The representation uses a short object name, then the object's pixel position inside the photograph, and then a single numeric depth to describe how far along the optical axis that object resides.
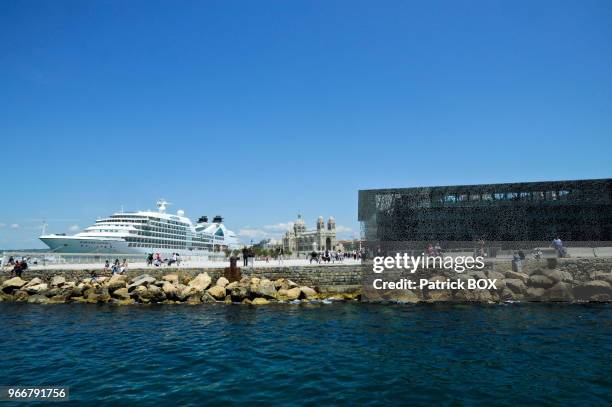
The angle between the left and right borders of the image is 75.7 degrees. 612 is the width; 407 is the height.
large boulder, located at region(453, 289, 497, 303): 24.41
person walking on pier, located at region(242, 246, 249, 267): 33.38
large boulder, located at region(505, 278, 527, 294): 24.83
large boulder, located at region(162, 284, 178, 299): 26.36
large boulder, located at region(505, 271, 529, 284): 25.38
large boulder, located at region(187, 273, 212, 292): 27.31
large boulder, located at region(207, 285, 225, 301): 26.50
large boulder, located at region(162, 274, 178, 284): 29.25
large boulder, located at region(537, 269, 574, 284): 24.92
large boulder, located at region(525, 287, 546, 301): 24.46
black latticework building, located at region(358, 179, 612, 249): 41.75
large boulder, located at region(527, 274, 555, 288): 24.89
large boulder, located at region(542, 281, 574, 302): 24.31
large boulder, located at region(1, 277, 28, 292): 30.41
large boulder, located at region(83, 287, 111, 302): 27.45
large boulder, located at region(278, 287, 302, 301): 26.11
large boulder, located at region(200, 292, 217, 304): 26.20
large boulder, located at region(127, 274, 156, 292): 27.72
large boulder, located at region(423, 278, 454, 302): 24.84
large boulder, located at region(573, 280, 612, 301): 23.98
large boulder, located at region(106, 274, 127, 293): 28.06
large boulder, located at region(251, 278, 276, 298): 25.73
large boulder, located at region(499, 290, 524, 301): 24.52
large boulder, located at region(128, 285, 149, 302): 26.61
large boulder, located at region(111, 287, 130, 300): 27.12
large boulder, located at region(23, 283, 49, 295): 29.57
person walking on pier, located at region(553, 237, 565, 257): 27.41
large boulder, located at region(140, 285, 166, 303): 26.55
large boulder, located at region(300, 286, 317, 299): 26.52
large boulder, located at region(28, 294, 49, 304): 27.62
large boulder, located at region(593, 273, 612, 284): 24.98
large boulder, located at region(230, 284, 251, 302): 25.88
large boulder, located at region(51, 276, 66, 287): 31.11
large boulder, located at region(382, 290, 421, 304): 24.99
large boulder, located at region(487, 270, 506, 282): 25.48
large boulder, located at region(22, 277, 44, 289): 30.86
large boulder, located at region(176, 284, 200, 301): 26.22
